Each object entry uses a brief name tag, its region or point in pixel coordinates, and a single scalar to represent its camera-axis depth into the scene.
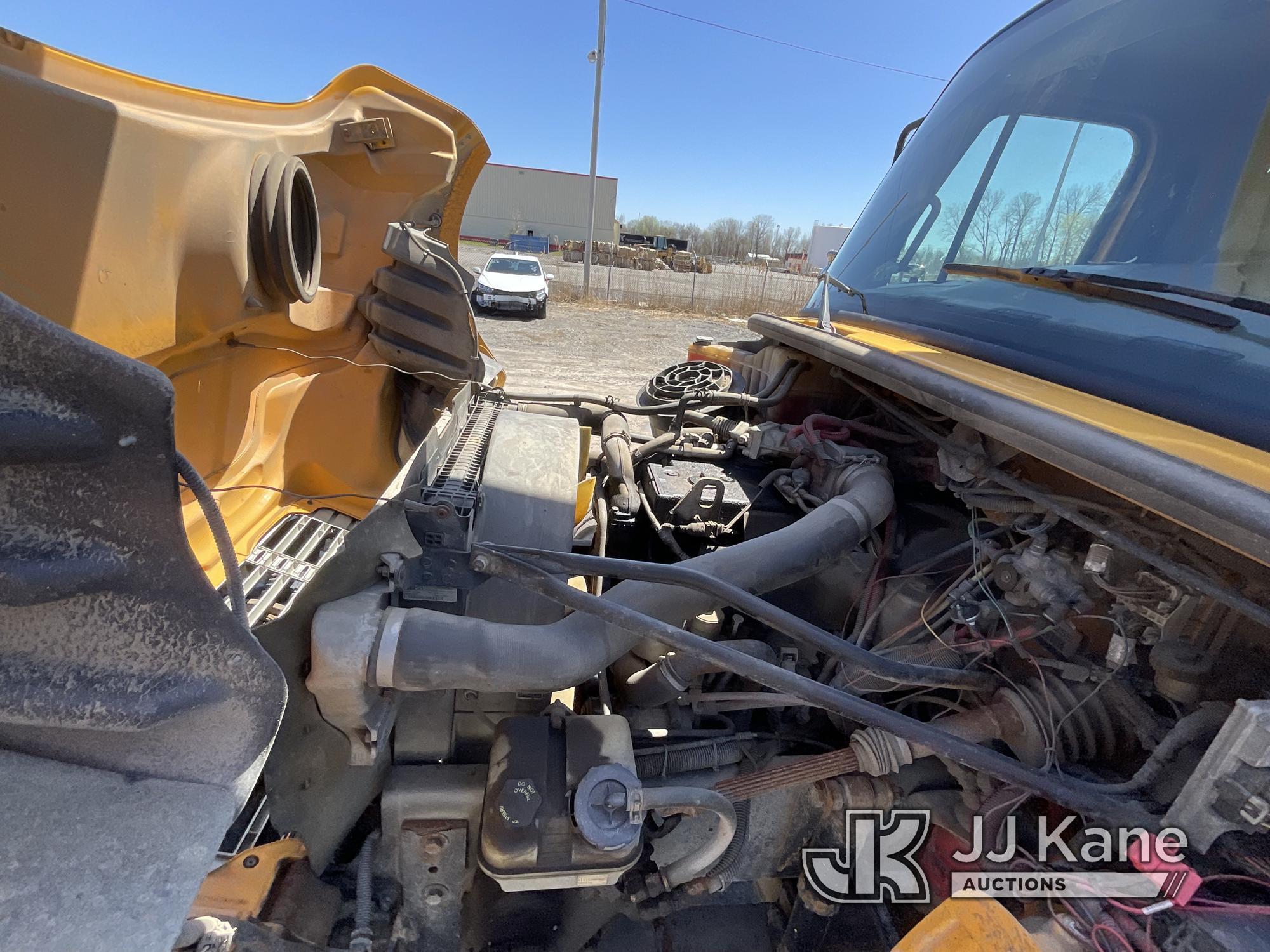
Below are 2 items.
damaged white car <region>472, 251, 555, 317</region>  15.95
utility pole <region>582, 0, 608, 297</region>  15.73
